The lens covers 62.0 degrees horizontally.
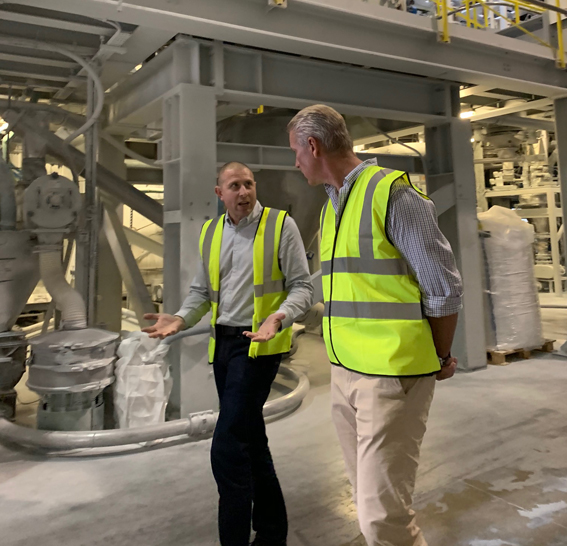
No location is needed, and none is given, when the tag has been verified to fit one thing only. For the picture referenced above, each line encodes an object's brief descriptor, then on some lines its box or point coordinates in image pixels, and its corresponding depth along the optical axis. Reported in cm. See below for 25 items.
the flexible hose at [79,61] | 334
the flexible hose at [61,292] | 329
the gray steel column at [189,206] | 336
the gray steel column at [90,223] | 369
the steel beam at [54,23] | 302
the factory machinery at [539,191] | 1014
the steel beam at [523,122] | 633
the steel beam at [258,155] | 393
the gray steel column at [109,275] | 471
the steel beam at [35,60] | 369
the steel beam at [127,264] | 412
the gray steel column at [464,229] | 477
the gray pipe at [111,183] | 395
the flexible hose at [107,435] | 288
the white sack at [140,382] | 312
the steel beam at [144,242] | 510
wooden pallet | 492
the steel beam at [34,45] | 332
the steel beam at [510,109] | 548
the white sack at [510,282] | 497
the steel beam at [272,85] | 348
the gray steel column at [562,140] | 521
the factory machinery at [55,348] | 296
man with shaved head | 174
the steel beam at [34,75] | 398
